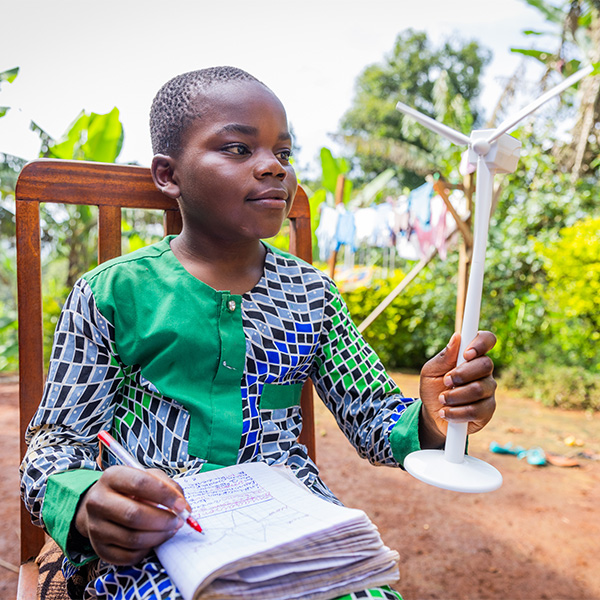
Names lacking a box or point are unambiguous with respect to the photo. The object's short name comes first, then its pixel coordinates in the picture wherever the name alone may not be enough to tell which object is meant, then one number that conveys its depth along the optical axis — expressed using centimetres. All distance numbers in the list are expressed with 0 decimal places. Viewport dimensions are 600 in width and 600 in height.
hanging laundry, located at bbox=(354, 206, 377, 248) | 614
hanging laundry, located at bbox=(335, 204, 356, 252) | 627
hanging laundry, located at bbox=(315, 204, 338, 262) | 635
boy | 105
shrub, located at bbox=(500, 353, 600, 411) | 534
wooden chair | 125
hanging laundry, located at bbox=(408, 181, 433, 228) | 519
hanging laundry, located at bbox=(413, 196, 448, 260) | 499
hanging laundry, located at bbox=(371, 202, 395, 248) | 589
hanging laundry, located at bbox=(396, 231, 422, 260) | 579
